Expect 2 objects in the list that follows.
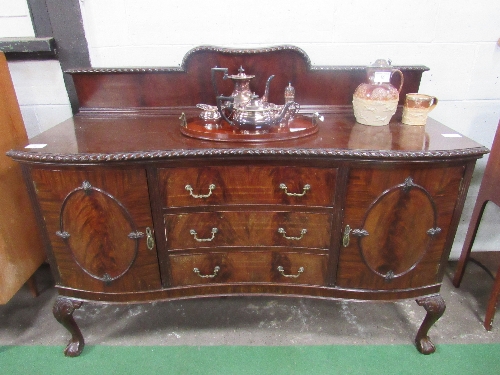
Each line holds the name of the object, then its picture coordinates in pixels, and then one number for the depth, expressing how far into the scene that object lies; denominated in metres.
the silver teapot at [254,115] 1.26
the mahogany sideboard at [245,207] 1.13
